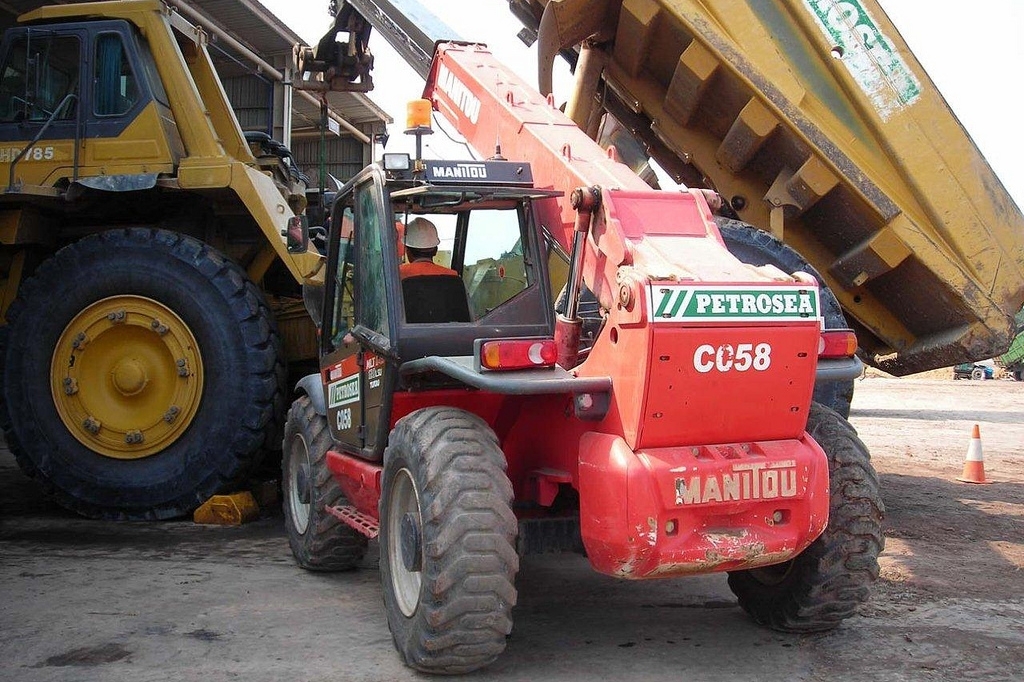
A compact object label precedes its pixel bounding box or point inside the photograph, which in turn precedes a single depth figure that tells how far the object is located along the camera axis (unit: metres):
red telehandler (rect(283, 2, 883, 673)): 3.65
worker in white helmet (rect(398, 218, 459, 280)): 4.98
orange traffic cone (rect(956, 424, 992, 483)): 8.98
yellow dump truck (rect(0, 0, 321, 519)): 6.75
